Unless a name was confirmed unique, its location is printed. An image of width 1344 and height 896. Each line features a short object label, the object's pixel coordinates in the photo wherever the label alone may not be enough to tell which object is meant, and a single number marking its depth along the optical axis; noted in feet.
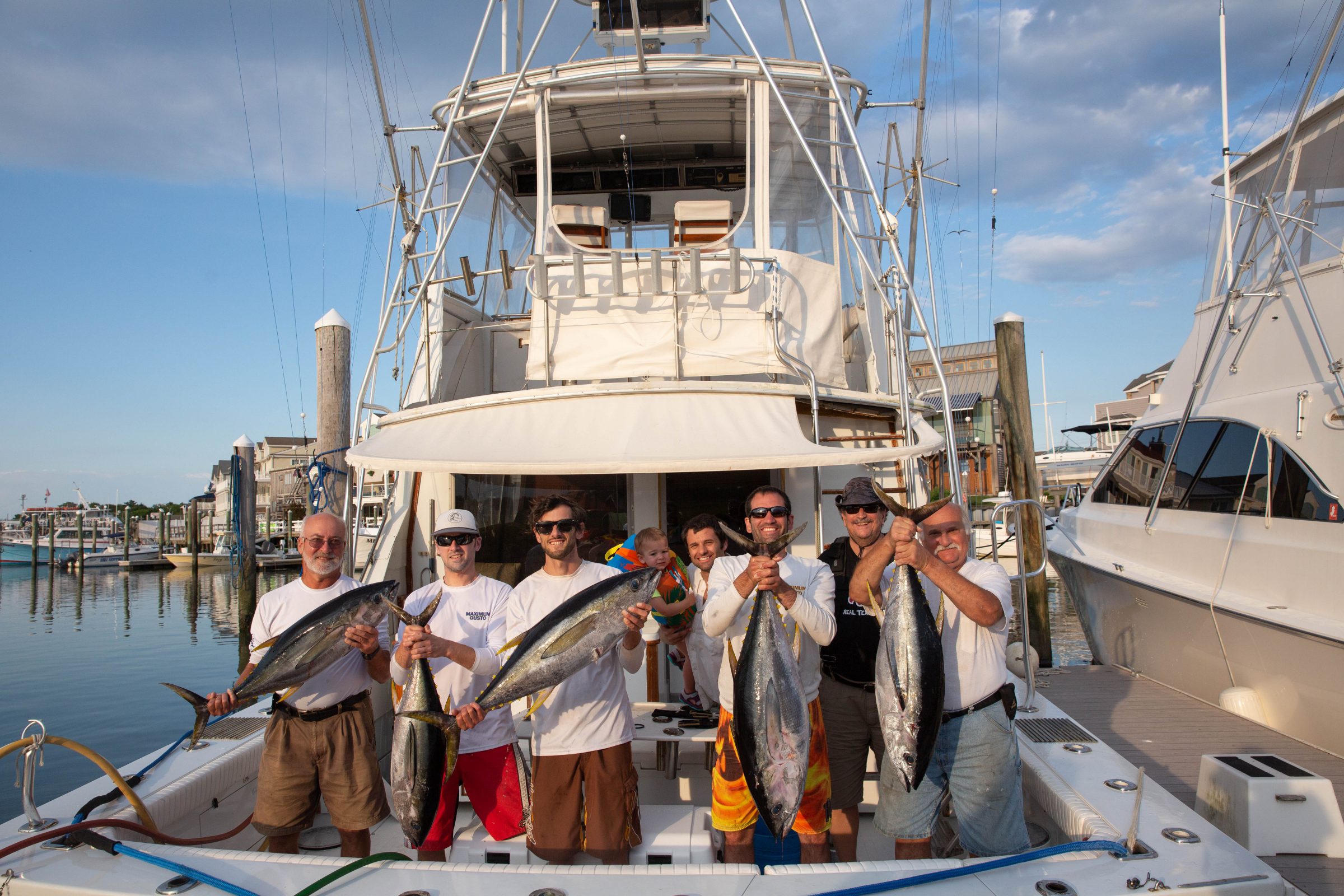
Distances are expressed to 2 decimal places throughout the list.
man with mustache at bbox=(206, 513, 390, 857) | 10.80
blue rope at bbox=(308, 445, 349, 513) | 23.50
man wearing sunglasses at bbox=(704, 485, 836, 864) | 9.85
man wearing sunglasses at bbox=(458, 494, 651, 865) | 10.09
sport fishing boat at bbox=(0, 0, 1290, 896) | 8.40
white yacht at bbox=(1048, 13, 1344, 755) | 18.49
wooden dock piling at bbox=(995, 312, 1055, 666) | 31.60
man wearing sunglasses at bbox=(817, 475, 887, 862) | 11.02
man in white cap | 10.70
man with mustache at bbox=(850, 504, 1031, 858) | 9.48
